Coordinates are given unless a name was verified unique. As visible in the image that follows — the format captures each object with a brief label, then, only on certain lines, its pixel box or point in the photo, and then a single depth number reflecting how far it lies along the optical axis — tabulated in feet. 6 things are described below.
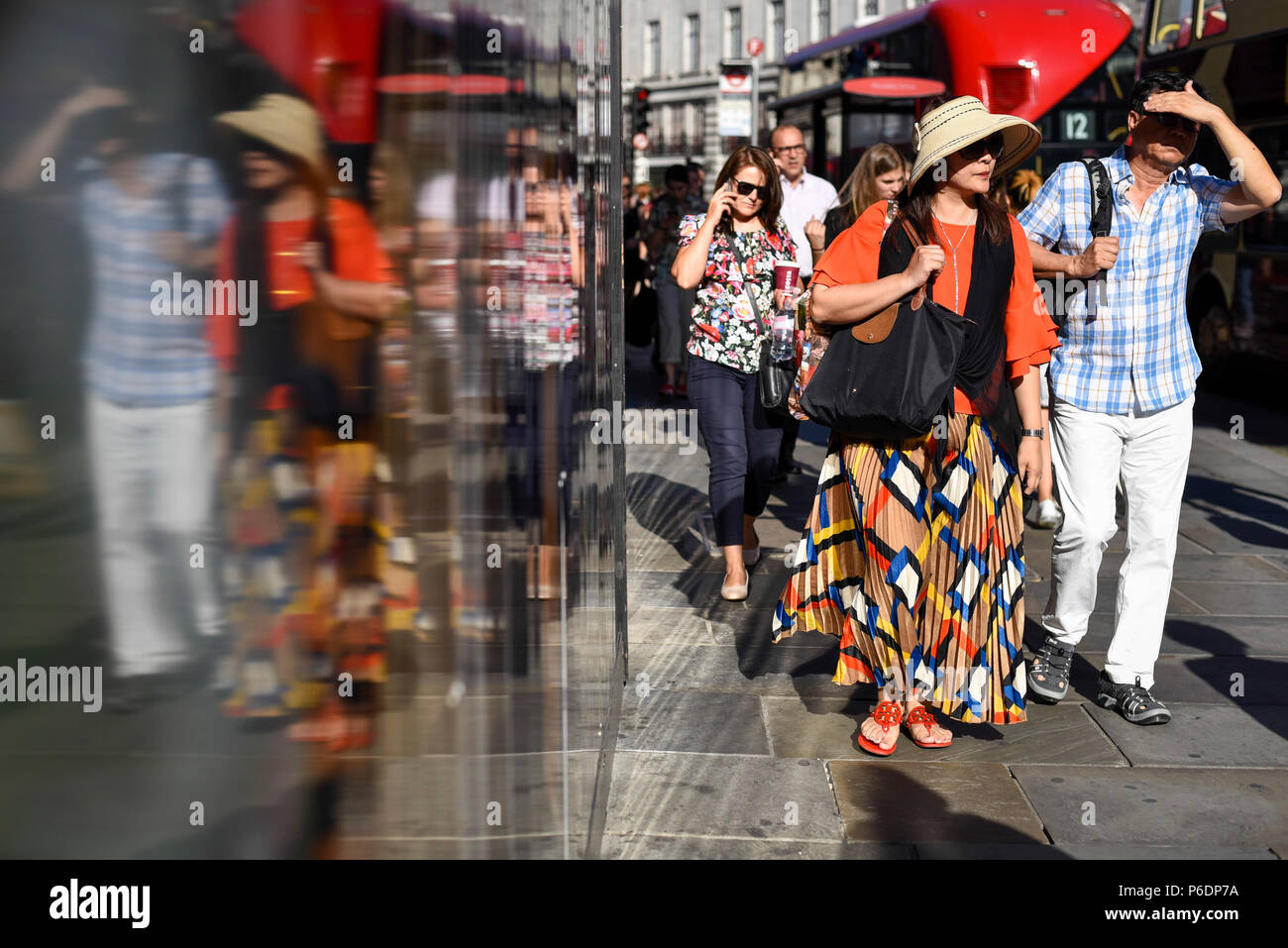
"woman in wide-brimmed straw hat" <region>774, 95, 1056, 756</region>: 12.71
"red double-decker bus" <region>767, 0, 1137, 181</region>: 46.98
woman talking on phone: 18.33
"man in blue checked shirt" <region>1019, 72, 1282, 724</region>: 13.56
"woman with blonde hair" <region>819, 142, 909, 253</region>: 18.28
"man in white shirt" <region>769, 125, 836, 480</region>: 25.64
